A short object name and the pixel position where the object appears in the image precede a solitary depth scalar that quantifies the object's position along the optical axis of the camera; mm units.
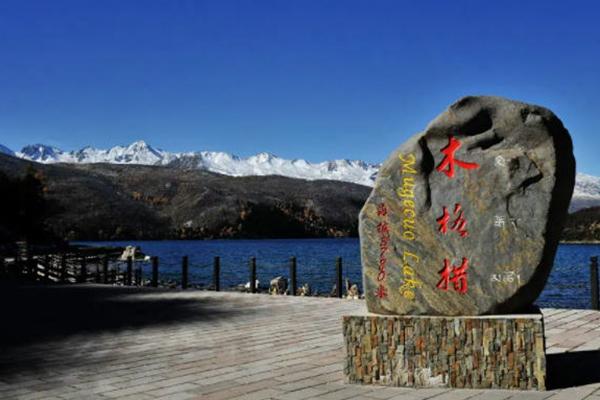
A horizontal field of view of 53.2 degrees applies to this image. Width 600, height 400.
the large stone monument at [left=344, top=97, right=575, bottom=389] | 5035
